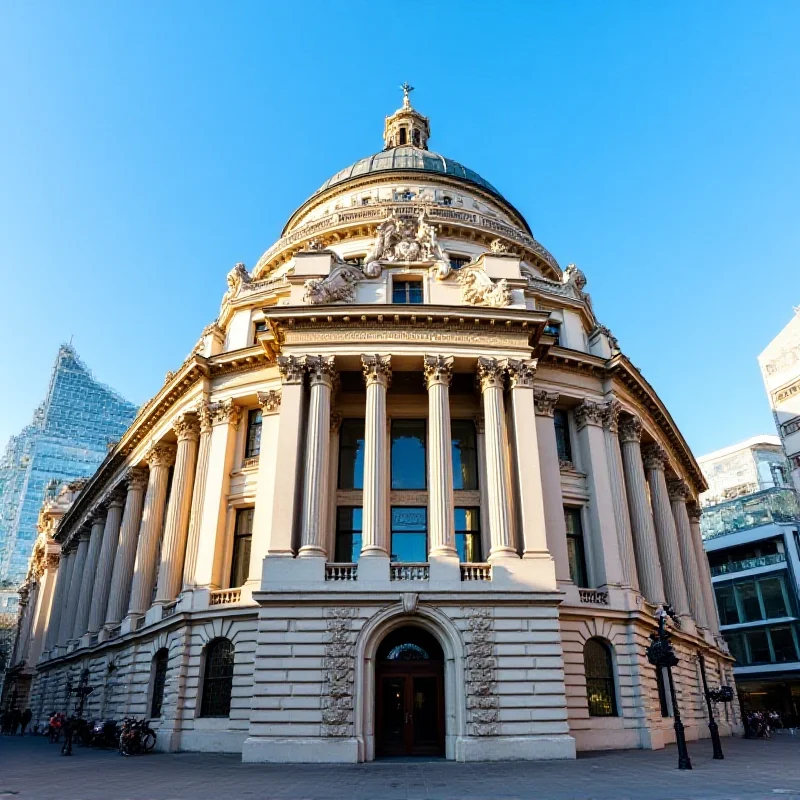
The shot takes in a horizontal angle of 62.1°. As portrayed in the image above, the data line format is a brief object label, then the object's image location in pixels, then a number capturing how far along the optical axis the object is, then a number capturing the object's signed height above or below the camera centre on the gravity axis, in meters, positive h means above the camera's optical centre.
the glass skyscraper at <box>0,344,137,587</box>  139.25 +53.42
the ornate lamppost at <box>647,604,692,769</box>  18.48 +1.12
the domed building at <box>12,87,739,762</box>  22.05 +6.80
